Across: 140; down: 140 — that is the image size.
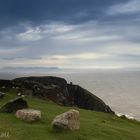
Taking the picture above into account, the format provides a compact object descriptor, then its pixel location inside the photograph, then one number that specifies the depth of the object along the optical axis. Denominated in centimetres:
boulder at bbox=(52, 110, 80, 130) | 1377
